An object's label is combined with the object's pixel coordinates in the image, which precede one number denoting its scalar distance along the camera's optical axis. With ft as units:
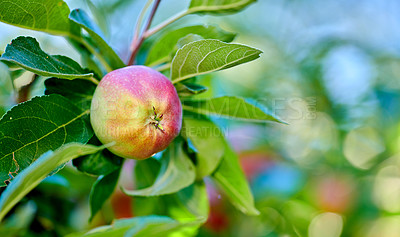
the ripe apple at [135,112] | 3.29
